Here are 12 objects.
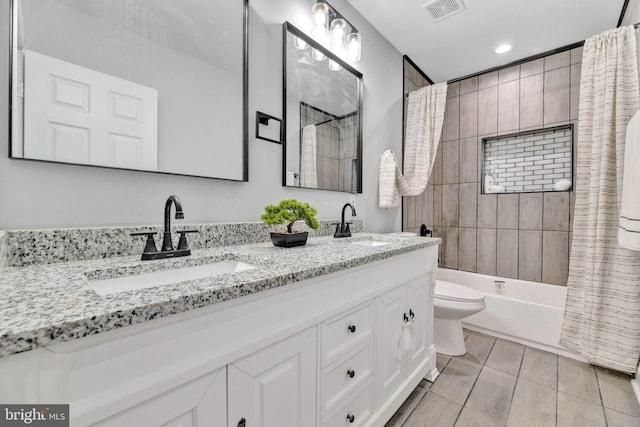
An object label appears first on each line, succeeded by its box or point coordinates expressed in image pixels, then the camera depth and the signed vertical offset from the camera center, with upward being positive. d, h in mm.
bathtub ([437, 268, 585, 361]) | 2047 -809
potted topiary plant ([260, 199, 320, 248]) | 1224 -31
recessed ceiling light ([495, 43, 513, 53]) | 2359 +1468
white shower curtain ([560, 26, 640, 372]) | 1717 -58
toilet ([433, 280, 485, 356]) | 1894 -709
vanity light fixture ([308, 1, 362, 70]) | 1630 +1149
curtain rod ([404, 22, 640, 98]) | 2334 +1456
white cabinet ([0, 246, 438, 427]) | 437 -347
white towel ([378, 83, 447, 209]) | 2236 +620
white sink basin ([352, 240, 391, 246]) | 1697 -193
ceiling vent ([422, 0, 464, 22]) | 1894 +1474
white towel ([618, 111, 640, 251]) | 1324 +112
